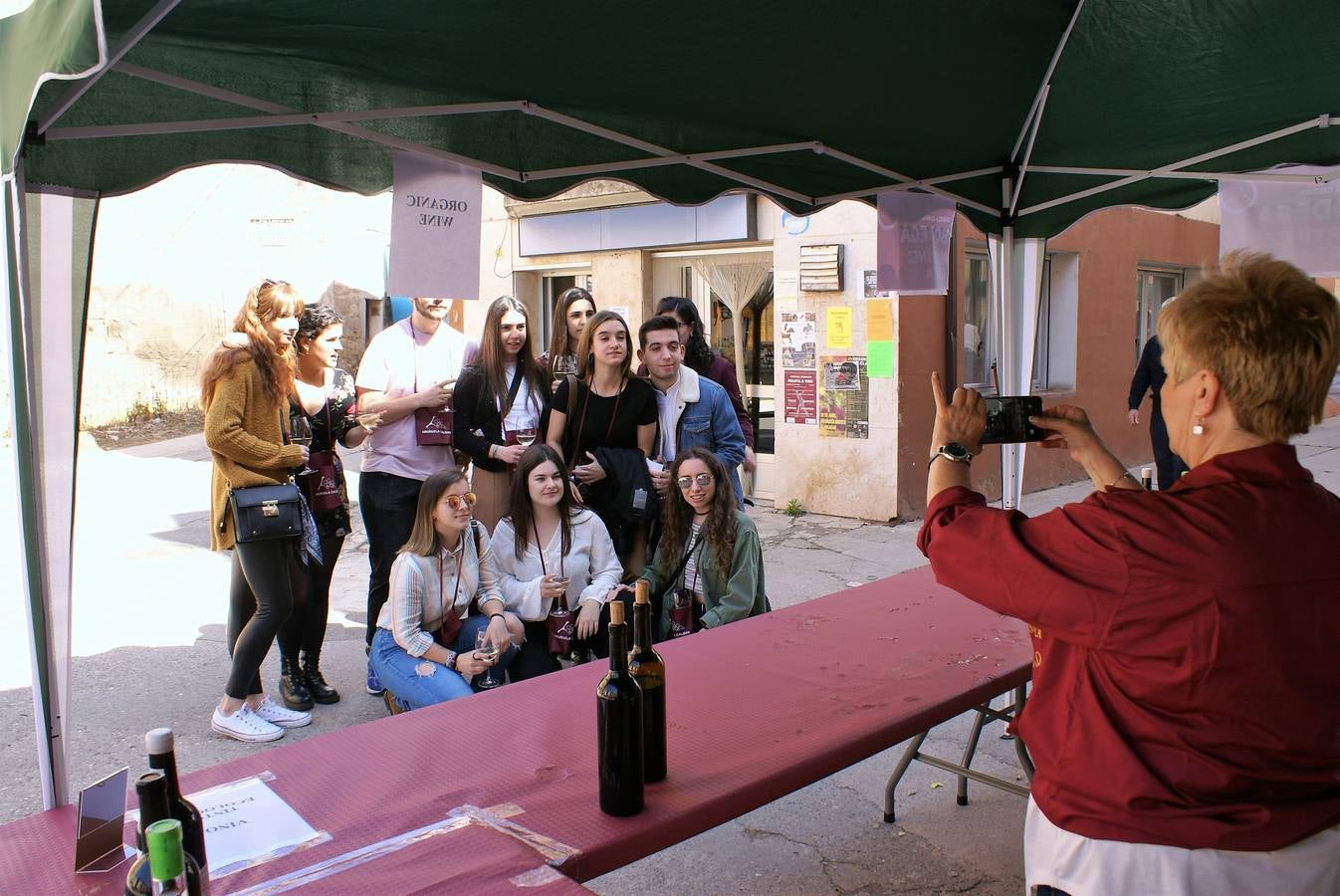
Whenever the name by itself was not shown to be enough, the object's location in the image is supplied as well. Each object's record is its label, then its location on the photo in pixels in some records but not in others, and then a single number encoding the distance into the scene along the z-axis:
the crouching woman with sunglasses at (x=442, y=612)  3.58
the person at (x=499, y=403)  4.43
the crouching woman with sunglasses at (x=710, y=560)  3.87
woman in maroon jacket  1.37
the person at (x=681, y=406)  4.40
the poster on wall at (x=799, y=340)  8.37
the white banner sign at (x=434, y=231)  2.92
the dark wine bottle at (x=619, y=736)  1.68
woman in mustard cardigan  3.80
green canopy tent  2.47
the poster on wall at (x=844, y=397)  8.12
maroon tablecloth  1.63
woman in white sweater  3.94
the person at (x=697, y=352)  5.30
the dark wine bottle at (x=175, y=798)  1.28
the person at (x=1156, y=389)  7.11
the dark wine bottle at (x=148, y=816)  1.21
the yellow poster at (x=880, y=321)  7.87
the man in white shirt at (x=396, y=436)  4.46
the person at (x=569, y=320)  4.75
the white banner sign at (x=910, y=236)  4.35
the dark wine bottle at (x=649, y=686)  1.83
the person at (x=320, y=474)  4.23
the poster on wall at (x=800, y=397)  8.43
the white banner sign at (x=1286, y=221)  3.85
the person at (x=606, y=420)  4.27
